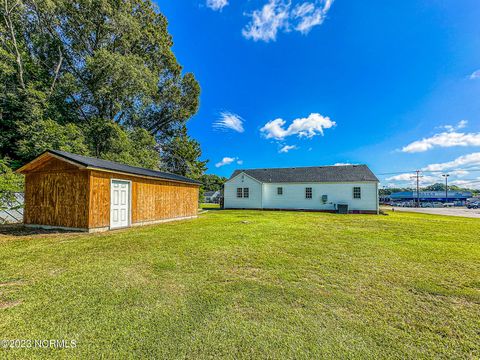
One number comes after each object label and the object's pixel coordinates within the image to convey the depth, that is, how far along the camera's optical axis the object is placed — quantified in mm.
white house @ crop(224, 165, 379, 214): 18703
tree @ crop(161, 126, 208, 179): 21172
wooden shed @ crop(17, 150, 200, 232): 7590
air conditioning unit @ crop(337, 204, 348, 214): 18516
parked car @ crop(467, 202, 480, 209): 35825
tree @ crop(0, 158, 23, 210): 8664
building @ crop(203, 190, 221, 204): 52747
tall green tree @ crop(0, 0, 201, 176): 13336
